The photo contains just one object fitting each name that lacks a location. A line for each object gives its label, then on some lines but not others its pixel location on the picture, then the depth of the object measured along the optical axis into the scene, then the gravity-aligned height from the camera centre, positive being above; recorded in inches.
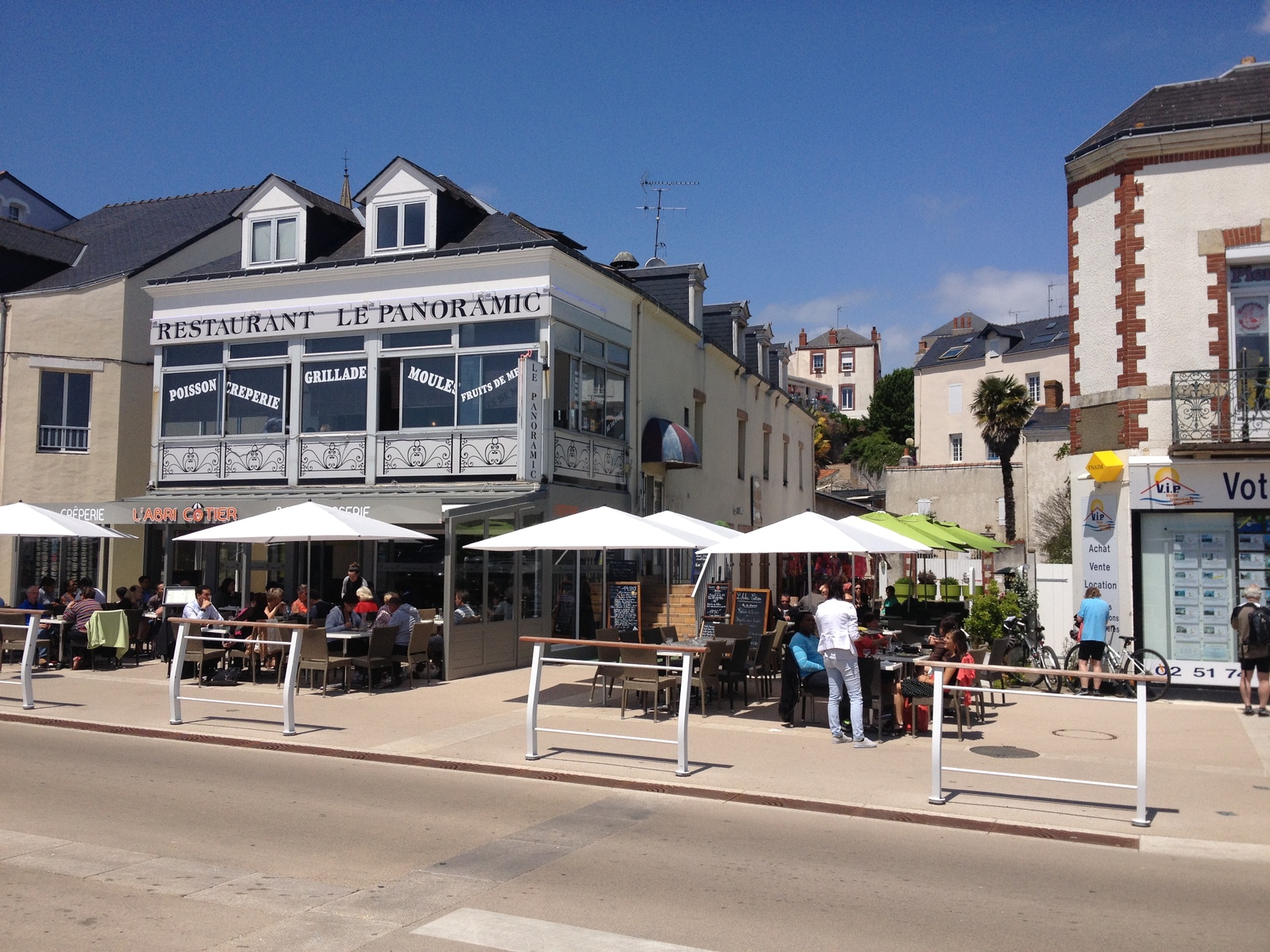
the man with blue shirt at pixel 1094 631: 589.9 -33.6
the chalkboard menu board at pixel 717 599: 831.7 -26.8
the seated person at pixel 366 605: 642.2 -27.2
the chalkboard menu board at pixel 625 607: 788.6 -32.2
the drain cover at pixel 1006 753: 426.6 -74.8
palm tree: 1702.8 +246.5
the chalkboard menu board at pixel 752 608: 750.5 -30.8
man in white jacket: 428.8 -34.9
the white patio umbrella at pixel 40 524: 680.4 +19.9
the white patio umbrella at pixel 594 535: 561.9 +14.9
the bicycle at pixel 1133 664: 600.4 -52.9
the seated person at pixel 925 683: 473.7 -51.9
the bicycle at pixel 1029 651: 637.9 -50.3
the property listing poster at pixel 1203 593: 607.8 -12.0
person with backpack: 538.0 -32.8
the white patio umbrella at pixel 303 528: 599.5 +17.6
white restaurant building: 770.2 +132.7
